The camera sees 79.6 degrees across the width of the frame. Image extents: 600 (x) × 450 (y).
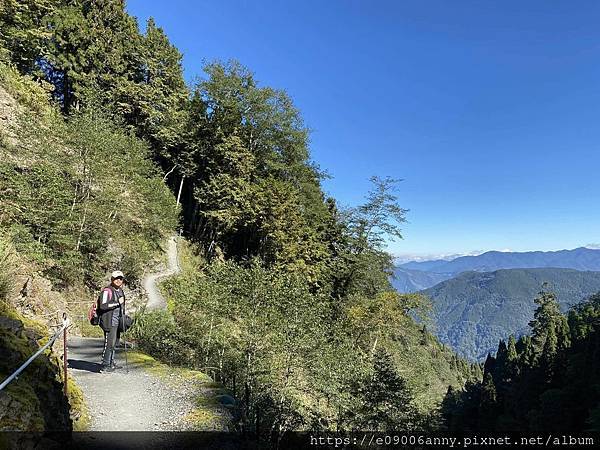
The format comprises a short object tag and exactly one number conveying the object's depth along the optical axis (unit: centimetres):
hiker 782
